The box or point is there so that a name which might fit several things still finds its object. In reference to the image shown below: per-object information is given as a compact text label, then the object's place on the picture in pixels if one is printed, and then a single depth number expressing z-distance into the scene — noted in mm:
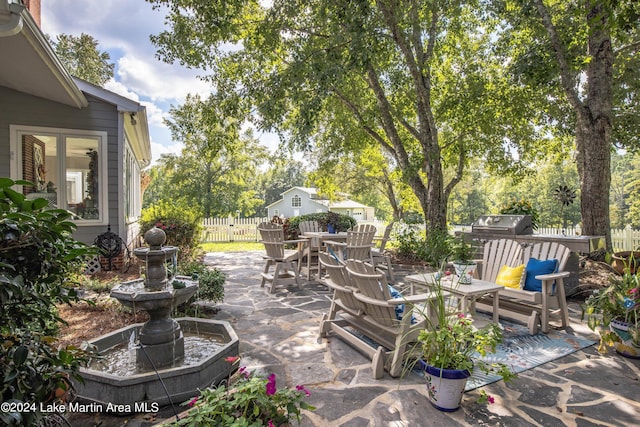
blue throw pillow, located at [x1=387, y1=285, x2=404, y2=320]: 3029
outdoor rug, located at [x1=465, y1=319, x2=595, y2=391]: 2918
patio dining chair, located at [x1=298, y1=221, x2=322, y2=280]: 6773
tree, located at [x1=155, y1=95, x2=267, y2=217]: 20516
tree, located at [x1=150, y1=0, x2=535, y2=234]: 6152
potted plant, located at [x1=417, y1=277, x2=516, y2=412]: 2336
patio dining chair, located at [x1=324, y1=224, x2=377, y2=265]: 5980
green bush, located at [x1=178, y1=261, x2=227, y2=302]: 4301
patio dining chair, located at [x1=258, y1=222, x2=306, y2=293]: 5828
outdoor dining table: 6977
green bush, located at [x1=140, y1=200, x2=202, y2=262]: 7742
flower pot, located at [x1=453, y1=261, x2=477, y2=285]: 3879
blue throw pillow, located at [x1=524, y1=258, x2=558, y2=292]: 4070
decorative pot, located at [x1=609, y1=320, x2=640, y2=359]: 3178
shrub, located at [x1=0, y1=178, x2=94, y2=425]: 1235
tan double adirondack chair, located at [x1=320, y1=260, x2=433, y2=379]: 2811
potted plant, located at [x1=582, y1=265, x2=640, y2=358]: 3191
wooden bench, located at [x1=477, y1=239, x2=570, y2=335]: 3820
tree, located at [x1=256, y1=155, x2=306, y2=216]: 50062
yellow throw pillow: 4219
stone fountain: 2311
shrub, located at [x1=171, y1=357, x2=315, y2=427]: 1461
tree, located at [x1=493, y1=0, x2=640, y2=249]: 6641
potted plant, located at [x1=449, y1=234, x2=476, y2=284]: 3881
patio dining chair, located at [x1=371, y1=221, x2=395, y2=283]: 6432
